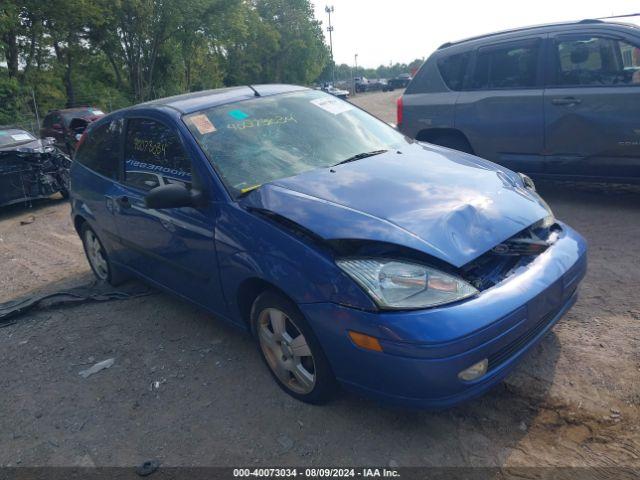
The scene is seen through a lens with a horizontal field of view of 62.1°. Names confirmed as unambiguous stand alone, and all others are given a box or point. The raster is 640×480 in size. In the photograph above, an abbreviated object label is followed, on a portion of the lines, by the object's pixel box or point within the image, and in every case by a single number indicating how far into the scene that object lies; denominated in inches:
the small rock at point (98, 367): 140.6
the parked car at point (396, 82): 2367.1
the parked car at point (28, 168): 346.0
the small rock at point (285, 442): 103.6
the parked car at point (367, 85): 2578.7
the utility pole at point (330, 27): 2800.2
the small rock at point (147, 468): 101.2
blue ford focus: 92.8
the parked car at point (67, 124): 535.2
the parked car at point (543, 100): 203.8
